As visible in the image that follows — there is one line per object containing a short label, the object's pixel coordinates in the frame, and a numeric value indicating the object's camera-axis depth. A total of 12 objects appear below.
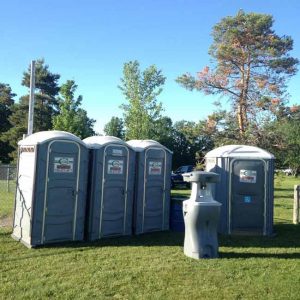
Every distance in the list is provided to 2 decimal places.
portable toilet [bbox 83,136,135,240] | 7.40
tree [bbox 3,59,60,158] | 38.31
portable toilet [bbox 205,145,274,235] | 8.27
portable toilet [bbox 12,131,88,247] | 6.74
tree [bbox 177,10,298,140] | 15.82
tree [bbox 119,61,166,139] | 24.14
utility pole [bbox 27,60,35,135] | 10.81
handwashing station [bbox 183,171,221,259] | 6.12
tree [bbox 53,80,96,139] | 25.33
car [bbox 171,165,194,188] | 23.58
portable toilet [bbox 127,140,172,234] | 8.07
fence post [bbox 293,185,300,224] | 9.96
